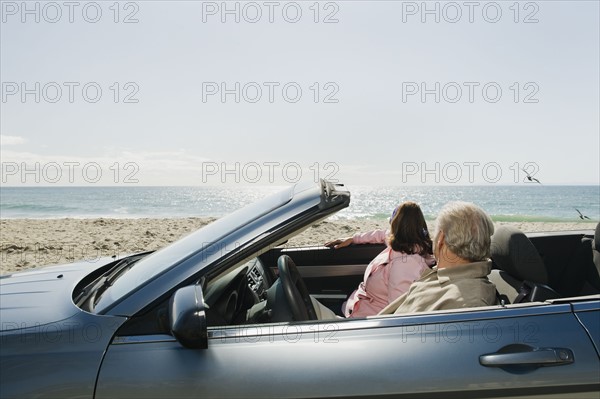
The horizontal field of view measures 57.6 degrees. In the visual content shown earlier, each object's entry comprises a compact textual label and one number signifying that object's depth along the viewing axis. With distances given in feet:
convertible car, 5.98
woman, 9.95
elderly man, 7.65
